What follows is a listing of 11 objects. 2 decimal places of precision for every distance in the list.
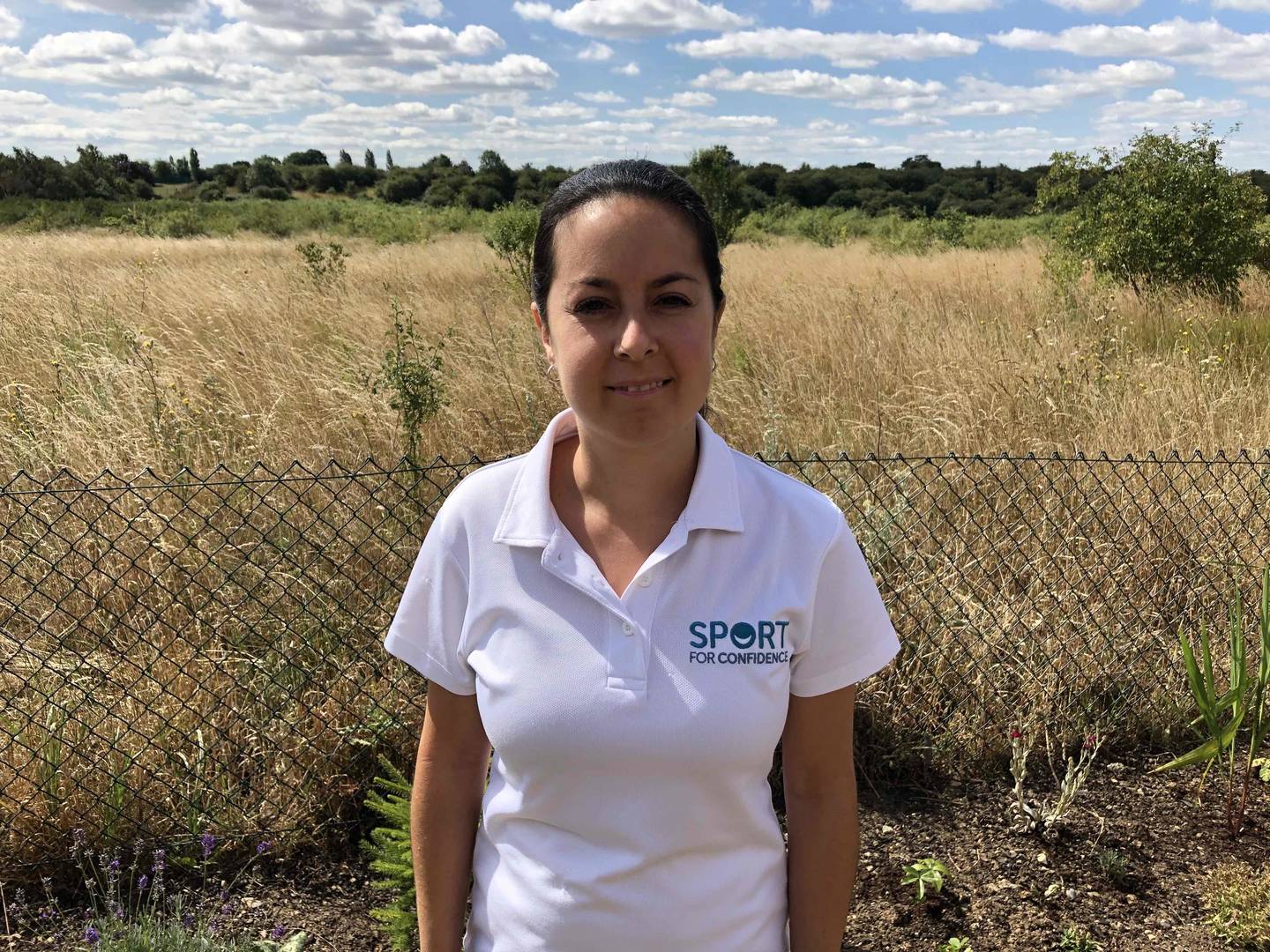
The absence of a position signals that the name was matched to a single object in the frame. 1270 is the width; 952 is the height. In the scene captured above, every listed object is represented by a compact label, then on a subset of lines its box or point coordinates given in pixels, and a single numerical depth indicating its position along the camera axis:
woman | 1.16
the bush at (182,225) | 20.36
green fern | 1.97
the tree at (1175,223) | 8.27
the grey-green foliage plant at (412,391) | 3.70
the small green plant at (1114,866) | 2.49
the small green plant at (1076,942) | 2.26
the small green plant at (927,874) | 2.39
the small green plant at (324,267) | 7.95
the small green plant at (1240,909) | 2.23
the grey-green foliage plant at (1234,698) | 2.52
